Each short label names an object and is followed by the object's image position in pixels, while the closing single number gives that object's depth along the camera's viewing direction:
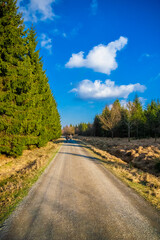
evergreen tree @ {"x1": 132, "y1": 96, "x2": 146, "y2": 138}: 28.01
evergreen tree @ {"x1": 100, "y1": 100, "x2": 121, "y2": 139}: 32.34
